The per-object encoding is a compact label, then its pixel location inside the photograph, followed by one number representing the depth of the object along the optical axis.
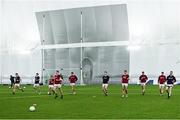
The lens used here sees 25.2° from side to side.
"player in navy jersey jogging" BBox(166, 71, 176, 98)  29.01
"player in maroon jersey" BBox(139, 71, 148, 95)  33.69
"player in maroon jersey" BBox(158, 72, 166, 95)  32.53
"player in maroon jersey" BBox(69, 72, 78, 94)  36.59
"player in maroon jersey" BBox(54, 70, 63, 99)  30.63
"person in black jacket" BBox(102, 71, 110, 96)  32.38
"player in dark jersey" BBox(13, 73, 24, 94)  36.03
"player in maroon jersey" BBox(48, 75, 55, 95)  31.70
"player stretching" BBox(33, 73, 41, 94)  37.44
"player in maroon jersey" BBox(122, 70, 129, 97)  30.91
